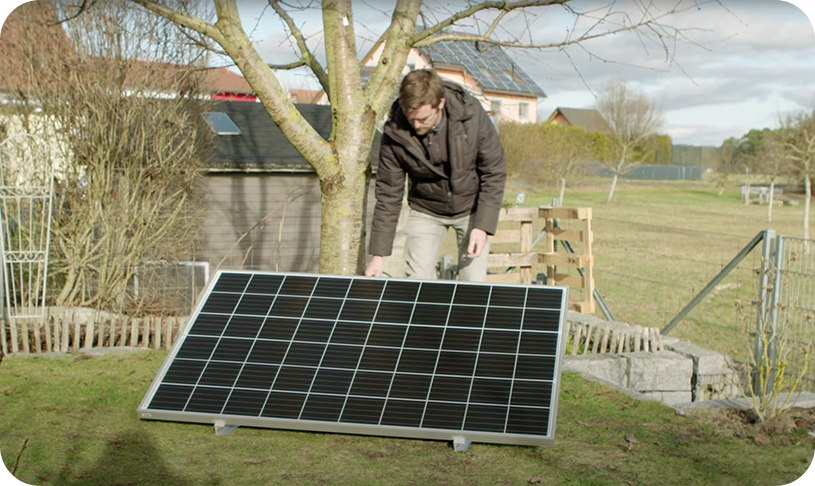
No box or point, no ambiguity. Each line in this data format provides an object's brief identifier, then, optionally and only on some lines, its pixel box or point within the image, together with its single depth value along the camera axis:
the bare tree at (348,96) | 5.97
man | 4.94
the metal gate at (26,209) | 8.42
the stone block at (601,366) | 6.51
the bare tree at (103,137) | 8.73
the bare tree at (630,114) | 50.88
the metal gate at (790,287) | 6.87
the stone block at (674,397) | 6.73
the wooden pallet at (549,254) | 9.94
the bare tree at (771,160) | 38.59
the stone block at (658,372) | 6.82
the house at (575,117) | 88.15
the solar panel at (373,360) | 4.03
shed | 15.30
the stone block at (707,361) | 6.98
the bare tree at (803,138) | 30.64
